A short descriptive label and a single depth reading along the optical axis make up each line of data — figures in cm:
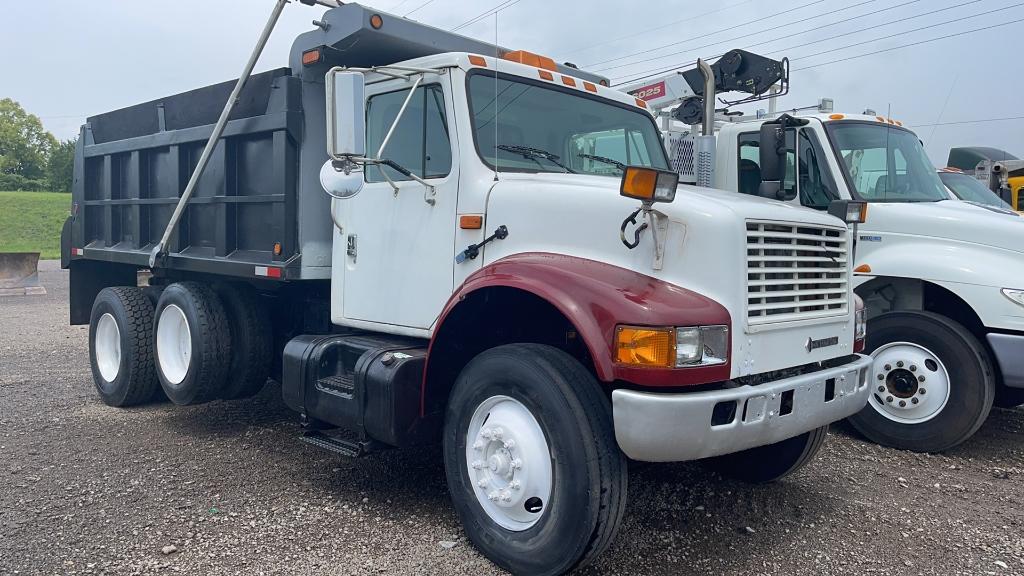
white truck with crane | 511
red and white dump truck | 304
